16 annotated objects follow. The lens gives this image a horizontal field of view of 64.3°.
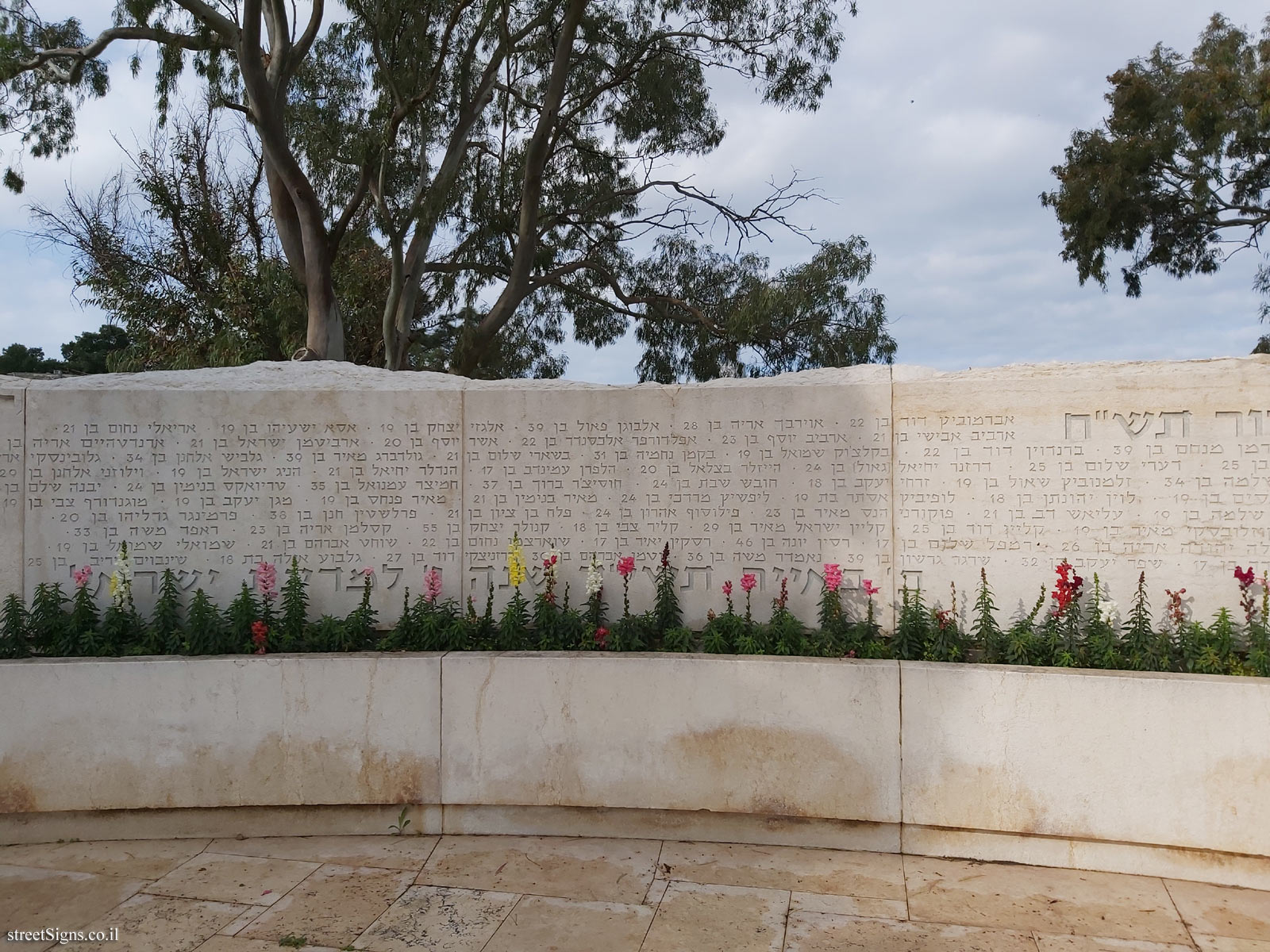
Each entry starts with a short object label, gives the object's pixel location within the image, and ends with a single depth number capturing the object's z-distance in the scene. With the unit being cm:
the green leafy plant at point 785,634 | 455
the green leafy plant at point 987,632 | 446
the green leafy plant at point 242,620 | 471
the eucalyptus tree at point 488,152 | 1134
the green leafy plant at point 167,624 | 473
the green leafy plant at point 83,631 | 471
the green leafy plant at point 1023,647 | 436
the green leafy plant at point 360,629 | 475
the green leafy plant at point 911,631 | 448
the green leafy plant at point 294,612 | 477
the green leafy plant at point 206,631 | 471
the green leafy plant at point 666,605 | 486
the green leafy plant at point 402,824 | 441
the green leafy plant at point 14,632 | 471
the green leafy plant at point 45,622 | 484
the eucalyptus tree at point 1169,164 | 1533
